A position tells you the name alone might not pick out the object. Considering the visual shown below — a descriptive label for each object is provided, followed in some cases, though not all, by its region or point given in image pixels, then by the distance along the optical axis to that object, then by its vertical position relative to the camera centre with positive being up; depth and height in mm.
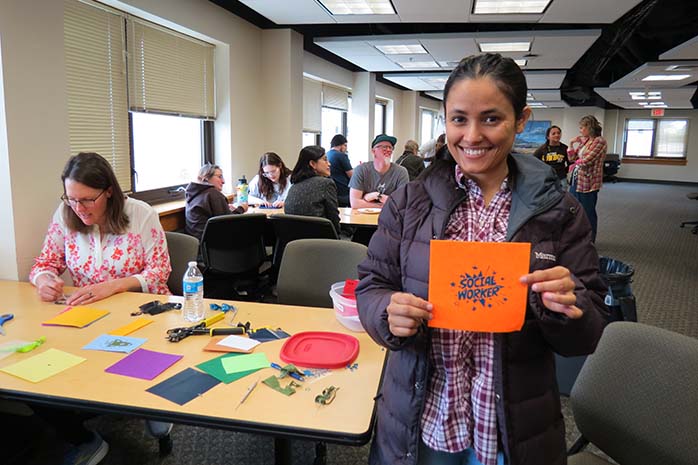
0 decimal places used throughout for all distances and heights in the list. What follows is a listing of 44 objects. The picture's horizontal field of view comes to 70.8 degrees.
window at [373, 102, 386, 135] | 11203 +929
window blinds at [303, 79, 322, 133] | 7535 +806
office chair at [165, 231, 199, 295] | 2541 -522
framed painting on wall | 17317 +975
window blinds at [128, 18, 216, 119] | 4121 +756
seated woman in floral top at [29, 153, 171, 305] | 2154 -401
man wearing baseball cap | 4590 -208
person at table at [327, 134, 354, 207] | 5891 -125
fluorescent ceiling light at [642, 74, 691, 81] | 8688 +1563
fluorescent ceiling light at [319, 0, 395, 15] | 4699 +1474
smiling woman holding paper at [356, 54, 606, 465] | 1003 -279
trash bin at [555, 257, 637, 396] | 2594 -747
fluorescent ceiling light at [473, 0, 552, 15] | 4586 +1471
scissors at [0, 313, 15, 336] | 1798 -623
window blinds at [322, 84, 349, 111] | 8328 +1056
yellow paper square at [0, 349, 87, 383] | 1450 -648
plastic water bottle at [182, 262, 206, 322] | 1866 -547
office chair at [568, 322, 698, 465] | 1320 -661
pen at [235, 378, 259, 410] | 1334 -653
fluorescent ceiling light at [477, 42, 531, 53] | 6129 +1460
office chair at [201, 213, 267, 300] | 3505 -728
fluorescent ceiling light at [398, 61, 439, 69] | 7688 +1512
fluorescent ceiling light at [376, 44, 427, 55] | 6527 +1489
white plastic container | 1799 -567
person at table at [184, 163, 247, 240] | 3832 -388
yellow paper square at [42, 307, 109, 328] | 1822 -621
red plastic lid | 1531 -630
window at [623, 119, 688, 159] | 16688 +882
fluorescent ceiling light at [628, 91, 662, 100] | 11633 +1669
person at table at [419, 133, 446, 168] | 5968 +140
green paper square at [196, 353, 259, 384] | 1452 -647
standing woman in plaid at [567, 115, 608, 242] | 5789 -13
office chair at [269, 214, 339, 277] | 3355 -490
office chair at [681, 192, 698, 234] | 7883 -997
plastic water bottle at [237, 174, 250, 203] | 4852 -363
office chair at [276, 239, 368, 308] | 2373 -546
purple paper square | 1474 -646
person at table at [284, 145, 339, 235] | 3668 -257
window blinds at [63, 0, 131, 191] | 3475 +513
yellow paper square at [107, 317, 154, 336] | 1756 -630
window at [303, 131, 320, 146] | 7808 +306
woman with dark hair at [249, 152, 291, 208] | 4816 -266
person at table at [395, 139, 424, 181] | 6246 -52
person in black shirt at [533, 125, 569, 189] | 6738 +134
